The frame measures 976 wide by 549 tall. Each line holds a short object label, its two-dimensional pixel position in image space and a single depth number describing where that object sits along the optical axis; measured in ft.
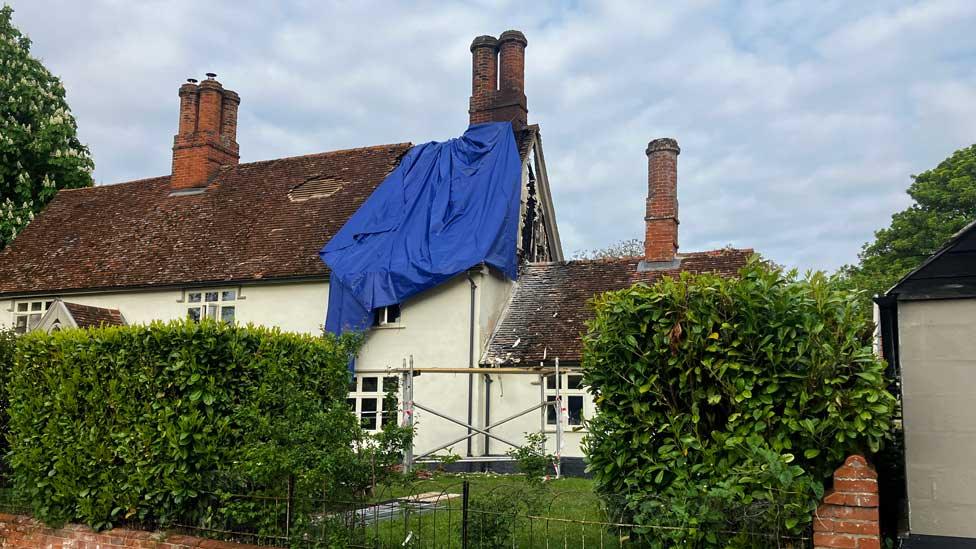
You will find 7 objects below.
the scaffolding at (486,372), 57.98
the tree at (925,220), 113.60
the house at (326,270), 65.36
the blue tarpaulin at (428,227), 65.57
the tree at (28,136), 92.63
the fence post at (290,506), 27.30
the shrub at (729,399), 20.30
